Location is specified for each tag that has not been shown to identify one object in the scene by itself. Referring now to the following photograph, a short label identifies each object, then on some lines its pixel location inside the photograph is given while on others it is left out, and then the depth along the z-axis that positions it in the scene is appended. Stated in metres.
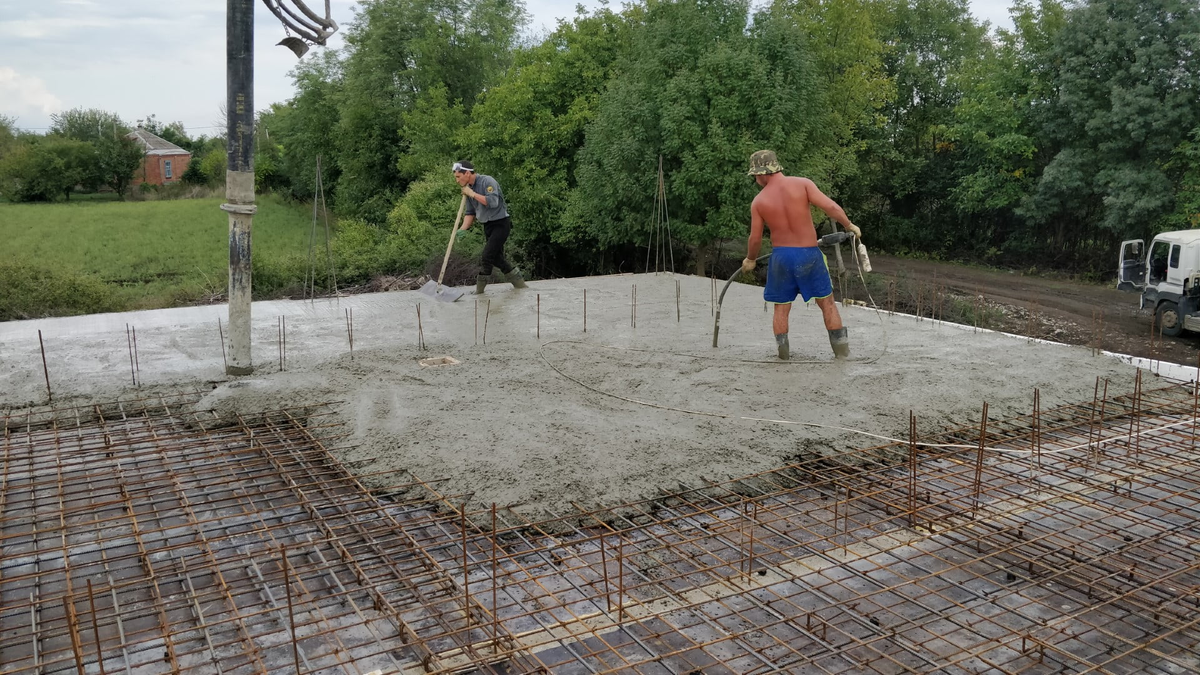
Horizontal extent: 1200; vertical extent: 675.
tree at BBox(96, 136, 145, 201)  37.70
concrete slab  5.34
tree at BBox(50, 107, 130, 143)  41.03
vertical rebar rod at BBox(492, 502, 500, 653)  3.35
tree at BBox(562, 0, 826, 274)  15.09
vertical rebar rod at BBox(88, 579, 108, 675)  3.07
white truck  13.05
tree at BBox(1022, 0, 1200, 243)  17.89
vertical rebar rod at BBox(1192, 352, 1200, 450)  5.70
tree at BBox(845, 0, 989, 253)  25.47
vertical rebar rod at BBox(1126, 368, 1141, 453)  5.55
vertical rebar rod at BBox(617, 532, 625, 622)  3.62
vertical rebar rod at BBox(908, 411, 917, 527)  4.52
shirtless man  7.31
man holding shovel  10.43
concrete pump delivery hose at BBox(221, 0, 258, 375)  6.53
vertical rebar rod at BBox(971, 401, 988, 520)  4.61
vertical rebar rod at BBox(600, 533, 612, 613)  3.64
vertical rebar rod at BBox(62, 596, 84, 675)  2.97
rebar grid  3.42
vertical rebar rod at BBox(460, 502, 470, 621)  3.51
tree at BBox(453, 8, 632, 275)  18.77
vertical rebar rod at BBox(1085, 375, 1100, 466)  5.41
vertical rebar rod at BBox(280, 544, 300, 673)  3.14
